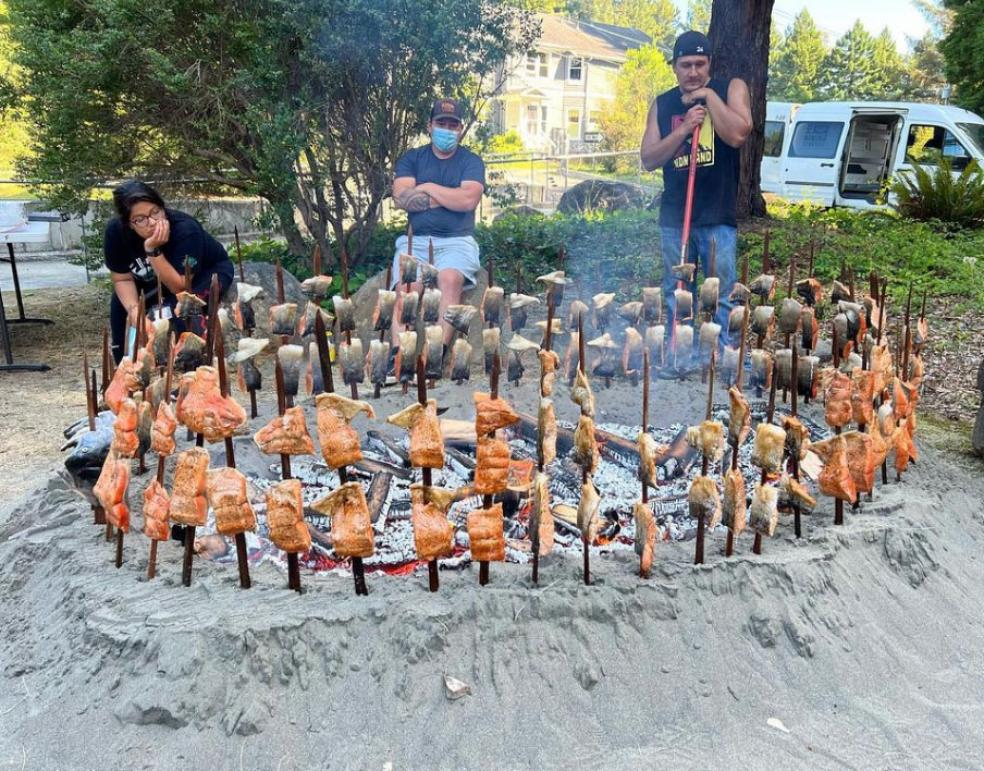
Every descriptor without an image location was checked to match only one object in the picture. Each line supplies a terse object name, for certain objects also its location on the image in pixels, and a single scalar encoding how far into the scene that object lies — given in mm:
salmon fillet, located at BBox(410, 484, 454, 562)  2123
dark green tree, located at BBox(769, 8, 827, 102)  54844
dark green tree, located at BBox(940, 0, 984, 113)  19719
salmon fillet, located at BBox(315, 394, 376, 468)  2096
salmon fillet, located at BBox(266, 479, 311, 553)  2086
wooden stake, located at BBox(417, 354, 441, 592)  2104
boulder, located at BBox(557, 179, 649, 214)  14016
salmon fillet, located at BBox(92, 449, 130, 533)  2266
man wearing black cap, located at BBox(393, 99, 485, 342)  5098
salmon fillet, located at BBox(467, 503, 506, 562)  2170
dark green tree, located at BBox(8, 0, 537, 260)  7031
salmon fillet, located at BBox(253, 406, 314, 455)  2110
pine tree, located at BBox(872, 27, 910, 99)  44625
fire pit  2568
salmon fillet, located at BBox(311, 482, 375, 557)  2105
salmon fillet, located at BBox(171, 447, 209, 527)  2117
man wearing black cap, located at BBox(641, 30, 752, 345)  4461
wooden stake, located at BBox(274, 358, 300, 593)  2083
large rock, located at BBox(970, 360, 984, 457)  3874
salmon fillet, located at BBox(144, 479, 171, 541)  2201
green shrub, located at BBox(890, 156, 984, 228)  9406
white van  14789
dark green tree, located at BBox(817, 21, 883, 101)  52353
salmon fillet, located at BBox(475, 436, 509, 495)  2188
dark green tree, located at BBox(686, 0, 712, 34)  63469
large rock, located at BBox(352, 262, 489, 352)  6762
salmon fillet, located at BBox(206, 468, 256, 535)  2068
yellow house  42969
